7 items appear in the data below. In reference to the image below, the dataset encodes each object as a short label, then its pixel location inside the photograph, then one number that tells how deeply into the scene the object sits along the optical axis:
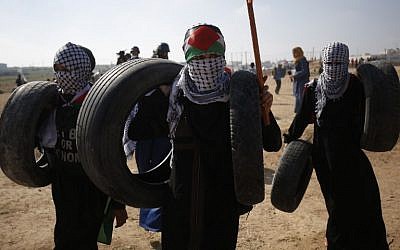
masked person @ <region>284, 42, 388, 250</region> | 3.24
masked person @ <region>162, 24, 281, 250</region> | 2.30
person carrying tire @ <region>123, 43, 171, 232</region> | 2.67
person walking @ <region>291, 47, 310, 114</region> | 10.09
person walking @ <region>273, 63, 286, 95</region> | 19.45
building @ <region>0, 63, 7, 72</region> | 168.62
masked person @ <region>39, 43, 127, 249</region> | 2.75
